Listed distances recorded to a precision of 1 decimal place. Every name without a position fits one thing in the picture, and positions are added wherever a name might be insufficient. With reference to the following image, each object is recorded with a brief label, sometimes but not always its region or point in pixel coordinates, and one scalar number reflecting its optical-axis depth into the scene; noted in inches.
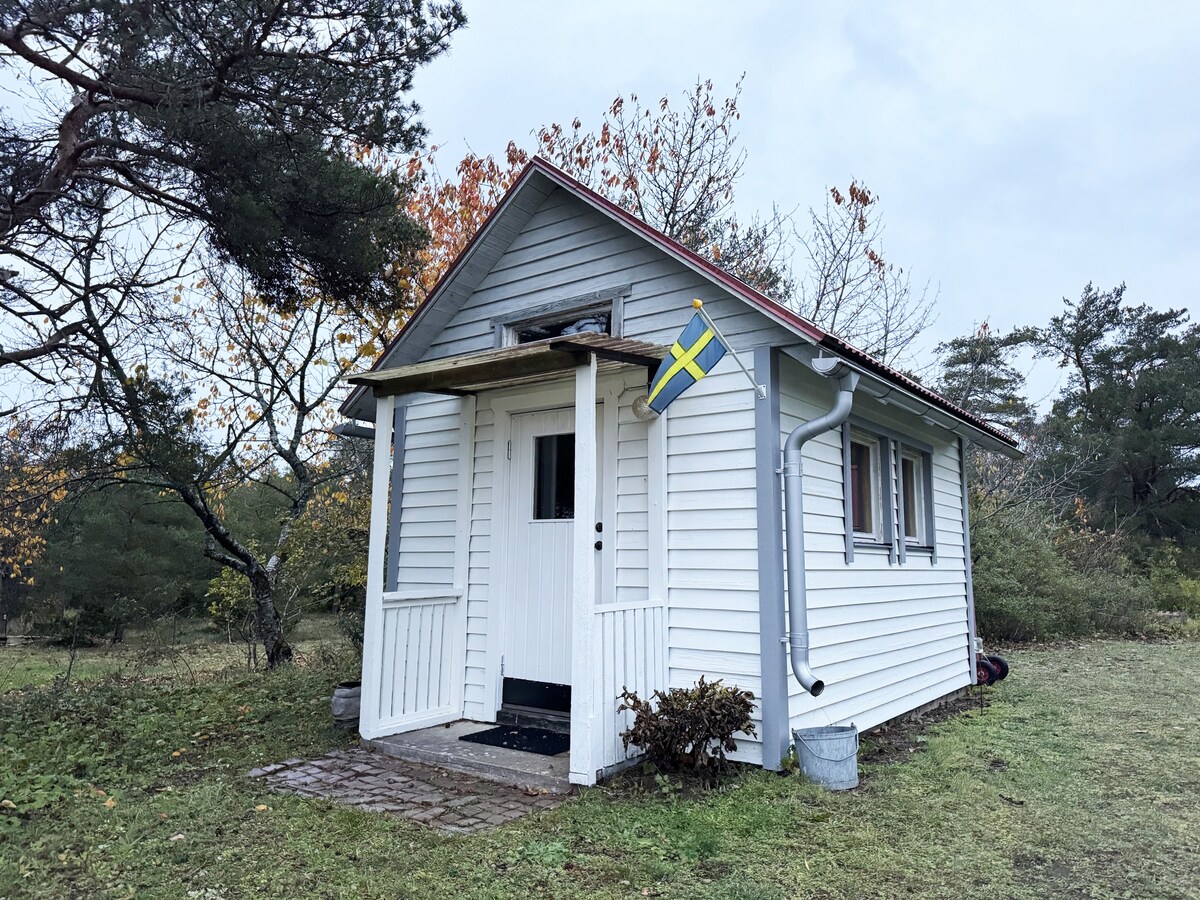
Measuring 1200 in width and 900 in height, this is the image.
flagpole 186.4
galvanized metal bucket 187.6
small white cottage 198.4
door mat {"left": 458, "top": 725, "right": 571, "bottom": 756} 213.6
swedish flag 191.0
